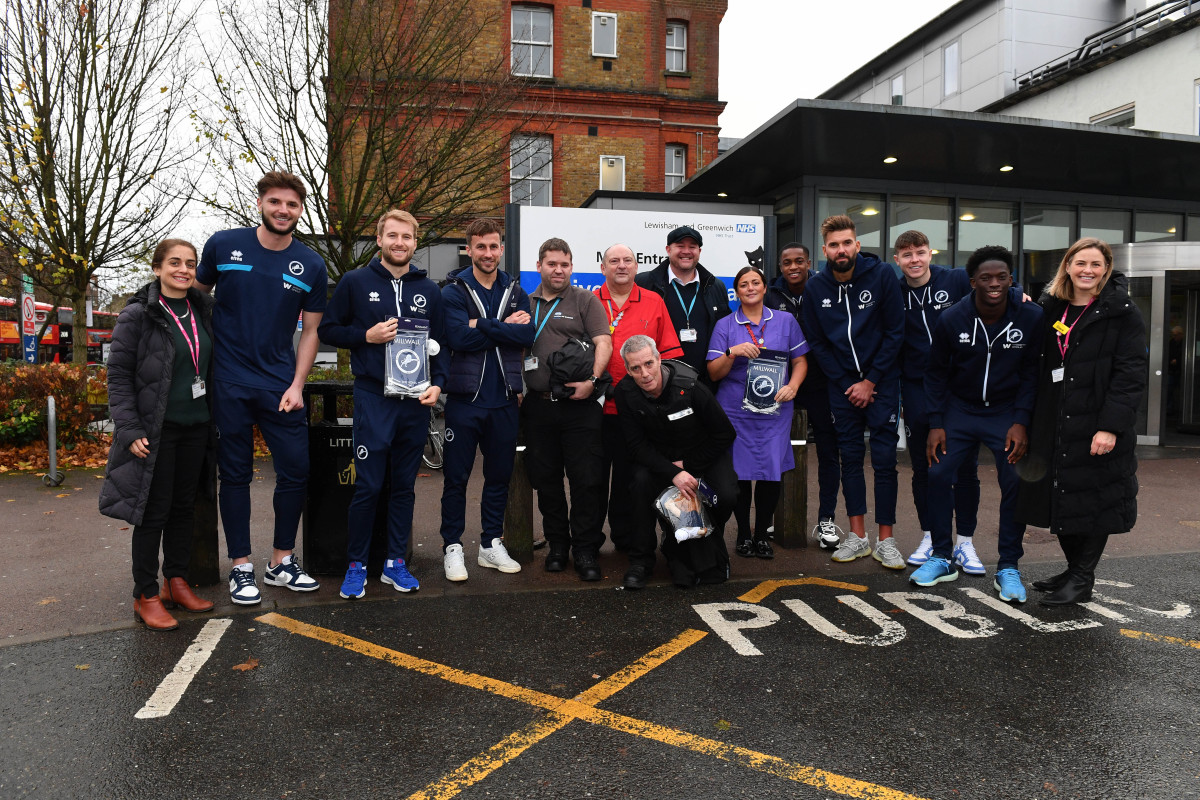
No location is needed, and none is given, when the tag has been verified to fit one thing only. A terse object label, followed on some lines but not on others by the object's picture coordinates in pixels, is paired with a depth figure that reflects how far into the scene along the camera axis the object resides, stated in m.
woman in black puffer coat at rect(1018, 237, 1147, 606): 4.21
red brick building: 22.28
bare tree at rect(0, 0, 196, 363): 11.48
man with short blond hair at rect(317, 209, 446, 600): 4.48
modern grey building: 10.41
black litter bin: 4.77
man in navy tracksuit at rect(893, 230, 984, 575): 5.17
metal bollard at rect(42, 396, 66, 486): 7.78
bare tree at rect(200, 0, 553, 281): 10.95
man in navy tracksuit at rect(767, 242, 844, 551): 5.64
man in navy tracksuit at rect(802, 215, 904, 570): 5.21
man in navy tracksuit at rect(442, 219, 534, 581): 4.75
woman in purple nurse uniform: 5.28
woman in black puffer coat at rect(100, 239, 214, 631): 3.95
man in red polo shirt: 5.16
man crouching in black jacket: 4.72
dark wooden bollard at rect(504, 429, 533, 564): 5.25
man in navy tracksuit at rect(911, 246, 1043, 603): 4.59
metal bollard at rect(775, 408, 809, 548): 5.64
